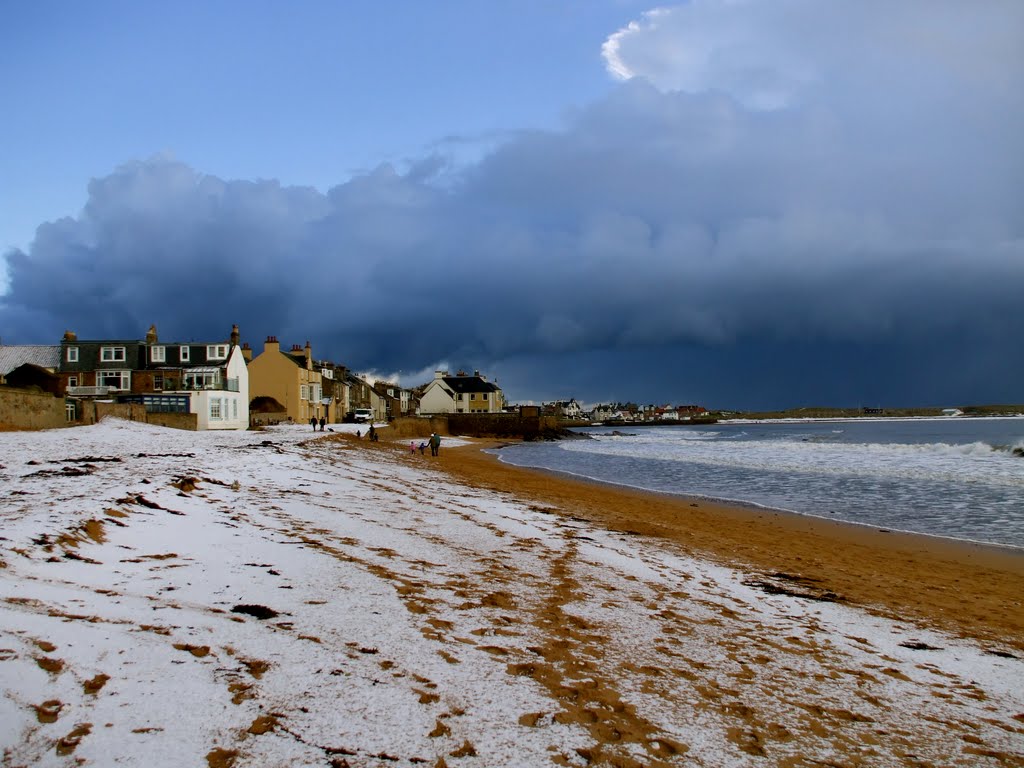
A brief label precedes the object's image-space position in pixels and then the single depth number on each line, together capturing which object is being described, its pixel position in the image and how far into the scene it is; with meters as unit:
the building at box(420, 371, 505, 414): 110.31
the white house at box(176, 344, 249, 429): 42.72
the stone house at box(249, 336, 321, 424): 60.25
